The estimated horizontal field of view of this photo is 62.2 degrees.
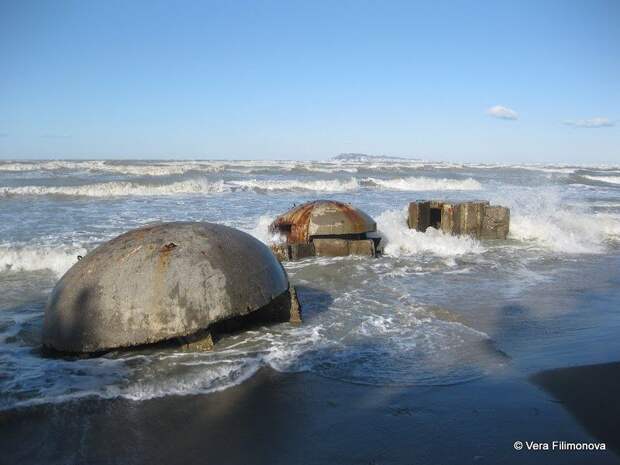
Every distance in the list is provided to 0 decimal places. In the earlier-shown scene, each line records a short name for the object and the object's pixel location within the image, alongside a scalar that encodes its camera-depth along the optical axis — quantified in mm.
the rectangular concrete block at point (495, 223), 12117
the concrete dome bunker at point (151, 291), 4109
